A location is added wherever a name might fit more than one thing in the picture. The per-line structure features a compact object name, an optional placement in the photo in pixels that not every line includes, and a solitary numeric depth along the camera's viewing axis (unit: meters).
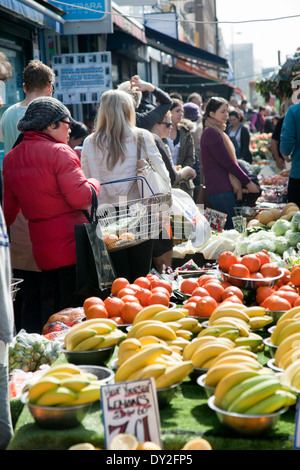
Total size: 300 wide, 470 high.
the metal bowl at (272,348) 2.28
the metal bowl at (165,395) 1.91
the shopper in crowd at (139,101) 5.24
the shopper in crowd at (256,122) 21.66
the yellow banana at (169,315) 2.50
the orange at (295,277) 3.12
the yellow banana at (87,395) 1.80
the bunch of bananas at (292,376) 1.89
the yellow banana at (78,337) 2.23
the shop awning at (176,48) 14.02
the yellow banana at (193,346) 2.15
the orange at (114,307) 2.71
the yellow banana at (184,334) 2.41
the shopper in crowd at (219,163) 6.34
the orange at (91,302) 2.75
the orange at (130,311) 2.65
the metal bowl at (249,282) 3.09
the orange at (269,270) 3.19
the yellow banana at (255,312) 2.64
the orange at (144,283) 3.13
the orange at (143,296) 2.87
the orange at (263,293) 2.97
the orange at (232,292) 2.91
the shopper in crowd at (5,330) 2.28
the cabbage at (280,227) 5.23
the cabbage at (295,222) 5.07
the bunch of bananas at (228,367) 1.89
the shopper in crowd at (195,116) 8.91
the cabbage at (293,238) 4.92
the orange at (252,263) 3.21
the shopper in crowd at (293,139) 6.30
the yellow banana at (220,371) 1.88
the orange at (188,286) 3.17
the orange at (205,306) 2.66
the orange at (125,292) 2.92
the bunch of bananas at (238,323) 2.26
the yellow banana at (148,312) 2.51
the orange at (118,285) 3.11
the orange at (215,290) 2.95
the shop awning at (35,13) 6.61
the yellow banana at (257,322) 2.56
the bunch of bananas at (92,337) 2.21
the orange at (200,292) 2.90
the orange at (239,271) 3.13
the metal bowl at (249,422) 1.73
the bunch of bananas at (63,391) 1.79
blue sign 8.71
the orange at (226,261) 3.25
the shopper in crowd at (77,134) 6.44
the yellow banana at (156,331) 2.26
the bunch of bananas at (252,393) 1.74
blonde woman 4.45
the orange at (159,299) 2.79
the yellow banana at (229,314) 2.49
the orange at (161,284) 3.10
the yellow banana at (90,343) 2.21
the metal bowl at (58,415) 1.79
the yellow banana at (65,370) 1.91
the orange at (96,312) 2.62
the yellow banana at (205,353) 2.08
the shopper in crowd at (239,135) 10.80
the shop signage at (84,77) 9.20
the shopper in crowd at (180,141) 7.50
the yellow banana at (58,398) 1.79
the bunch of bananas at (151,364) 1.90
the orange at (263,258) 3.33
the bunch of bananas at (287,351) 2.06
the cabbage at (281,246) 4.93
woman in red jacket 3.66
